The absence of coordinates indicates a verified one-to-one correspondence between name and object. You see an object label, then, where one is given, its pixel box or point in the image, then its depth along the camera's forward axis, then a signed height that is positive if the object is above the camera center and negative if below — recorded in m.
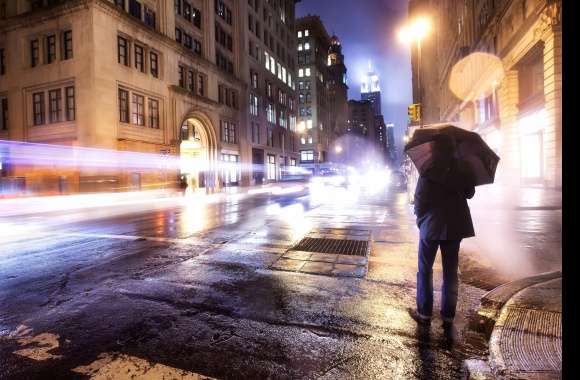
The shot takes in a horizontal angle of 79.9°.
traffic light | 19.94 +4.07
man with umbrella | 3.54 -0.05
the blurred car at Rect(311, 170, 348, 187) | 43.72 +0.49
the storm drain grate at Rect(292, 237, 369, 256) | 7.44 -1.45
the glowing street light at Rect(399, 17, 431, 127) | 18.50 +8.50
